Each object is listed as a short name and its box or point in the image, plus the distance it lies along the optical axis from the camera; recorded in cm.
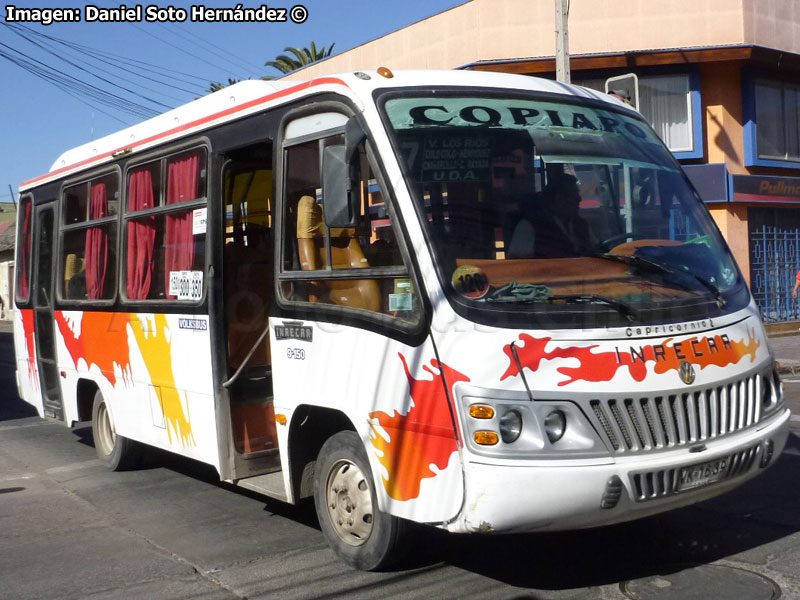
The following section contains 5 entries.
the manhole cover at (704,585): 476
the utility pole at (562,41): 1271
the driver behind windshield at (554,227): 503
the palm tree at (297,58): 3644
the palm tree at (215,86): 3953
